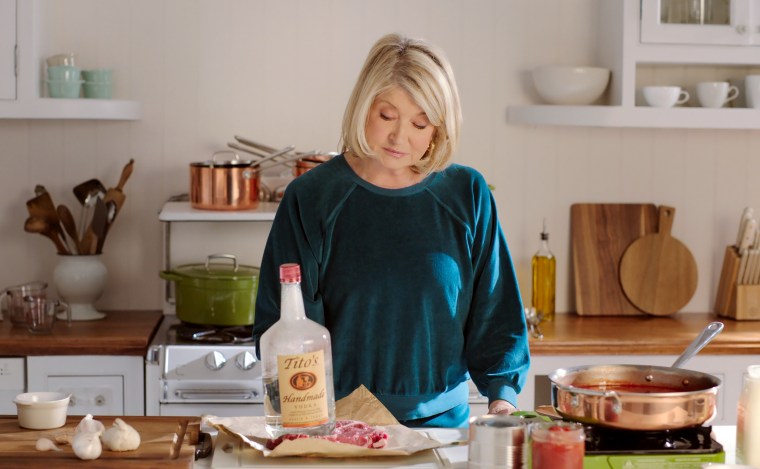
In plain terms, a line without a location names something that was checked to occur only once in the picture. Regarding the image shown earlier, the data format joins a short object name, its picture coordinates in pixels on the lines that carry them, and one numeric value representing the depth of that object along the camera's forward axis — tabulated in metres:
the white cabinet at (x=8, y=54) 3.39
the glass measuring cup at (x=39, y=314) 3.29
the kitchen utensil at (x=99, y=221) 3.53
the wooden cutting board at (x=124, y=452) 1.69
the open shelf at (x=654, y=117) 3.57
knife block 3.73
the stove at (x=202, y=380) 3.19
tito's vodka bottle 1.65
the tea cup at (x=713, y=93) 3.61
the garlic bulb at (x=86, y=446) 1.69
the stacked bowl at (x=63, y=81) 3.45
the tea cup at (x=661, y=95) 3.57
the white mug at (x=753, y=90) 3.62
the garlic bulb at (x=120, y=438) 1.75
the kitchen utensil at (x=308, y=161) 3.39
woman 2.13
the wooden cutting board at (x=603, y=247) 3.84
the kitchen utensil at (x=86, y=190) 3.59
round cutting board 3.82
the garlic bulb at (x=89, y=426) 1.78
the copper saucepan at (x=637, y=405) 1.58
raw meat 1.73
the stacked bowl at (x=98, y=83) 3.51
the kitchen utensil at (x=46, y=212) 3.52
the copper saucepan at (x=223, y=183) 3.40
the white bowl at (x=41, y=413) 1.86
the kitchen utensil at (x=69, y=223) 3.55
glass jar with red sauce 1.51
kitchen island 1.72
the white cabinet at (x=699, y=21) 3.55
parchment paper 1.71
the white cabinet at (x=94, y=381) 3.22
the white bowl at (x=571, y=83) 3.65
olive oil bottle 3.76
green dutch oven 3.36
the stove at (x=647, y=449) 1.61
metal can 1.59
